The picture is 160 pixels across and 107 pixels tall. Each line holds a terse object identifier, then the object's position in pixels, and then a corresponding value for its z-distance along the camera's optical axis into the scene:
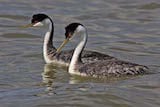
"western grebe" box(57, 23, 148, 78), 15.38
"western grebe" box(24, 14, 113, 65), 16.81
